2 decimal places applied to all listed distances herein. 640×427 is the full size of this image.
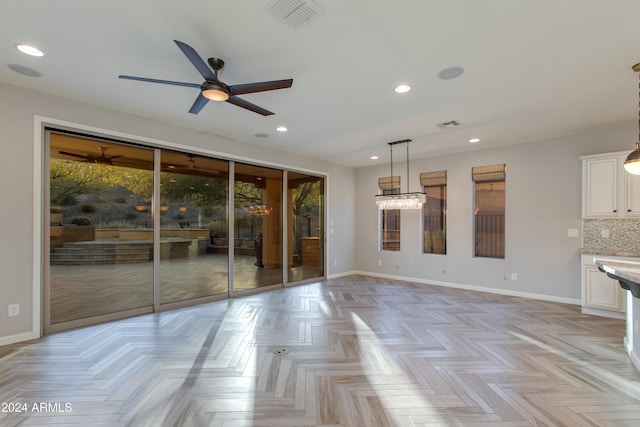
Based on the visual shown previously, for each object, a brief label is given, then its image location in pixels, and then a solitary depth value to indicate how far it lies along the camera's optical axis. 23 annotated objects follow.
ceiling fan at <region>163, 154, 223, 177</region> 4.76
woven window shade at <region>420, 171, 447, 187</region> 6.43
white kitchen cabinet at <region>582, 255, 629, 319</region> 4.21
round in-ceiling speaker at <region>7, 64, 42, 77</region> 2.91
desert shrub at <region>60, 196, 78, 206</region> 3.75
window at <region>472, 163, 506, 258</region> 5.84
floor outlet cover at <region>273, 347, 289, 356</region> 3.07
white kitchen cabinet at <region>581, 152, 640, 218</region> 4.29
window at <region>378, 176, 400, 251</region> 7.15
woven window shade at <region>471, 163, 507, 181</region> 5.71
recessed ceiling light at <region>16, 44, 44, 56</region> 2.57
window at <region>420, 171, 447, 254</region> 6.49
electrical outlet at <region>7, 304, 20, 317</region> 3.27
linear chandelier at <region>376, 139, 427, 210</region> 5.18
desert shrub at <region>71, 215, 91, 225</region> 3.82
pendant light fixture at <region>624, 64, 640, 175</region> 2.79
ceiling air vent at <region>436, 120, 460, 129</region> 4.42
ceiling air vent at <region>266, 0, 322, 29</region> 2.04
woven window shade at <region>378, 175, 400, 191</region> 7.10
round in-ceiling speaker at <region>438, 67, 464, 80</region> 2.90
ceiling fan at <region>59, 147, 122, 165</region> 3.88
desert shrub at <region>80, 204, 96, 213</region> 3.89
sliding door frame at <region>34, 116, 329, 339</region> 3.45
